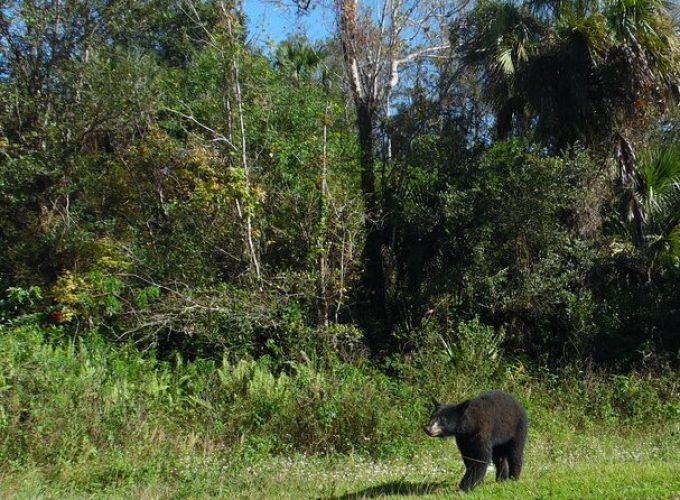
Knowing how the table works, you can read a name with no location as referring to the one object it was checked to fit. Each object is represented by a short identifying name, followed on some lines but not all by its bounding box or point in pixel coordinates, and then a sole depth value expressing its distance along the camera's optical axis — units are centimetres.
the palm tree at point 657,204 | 1680
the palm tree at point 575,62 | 1633
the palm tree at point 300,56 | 2312
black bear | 806
